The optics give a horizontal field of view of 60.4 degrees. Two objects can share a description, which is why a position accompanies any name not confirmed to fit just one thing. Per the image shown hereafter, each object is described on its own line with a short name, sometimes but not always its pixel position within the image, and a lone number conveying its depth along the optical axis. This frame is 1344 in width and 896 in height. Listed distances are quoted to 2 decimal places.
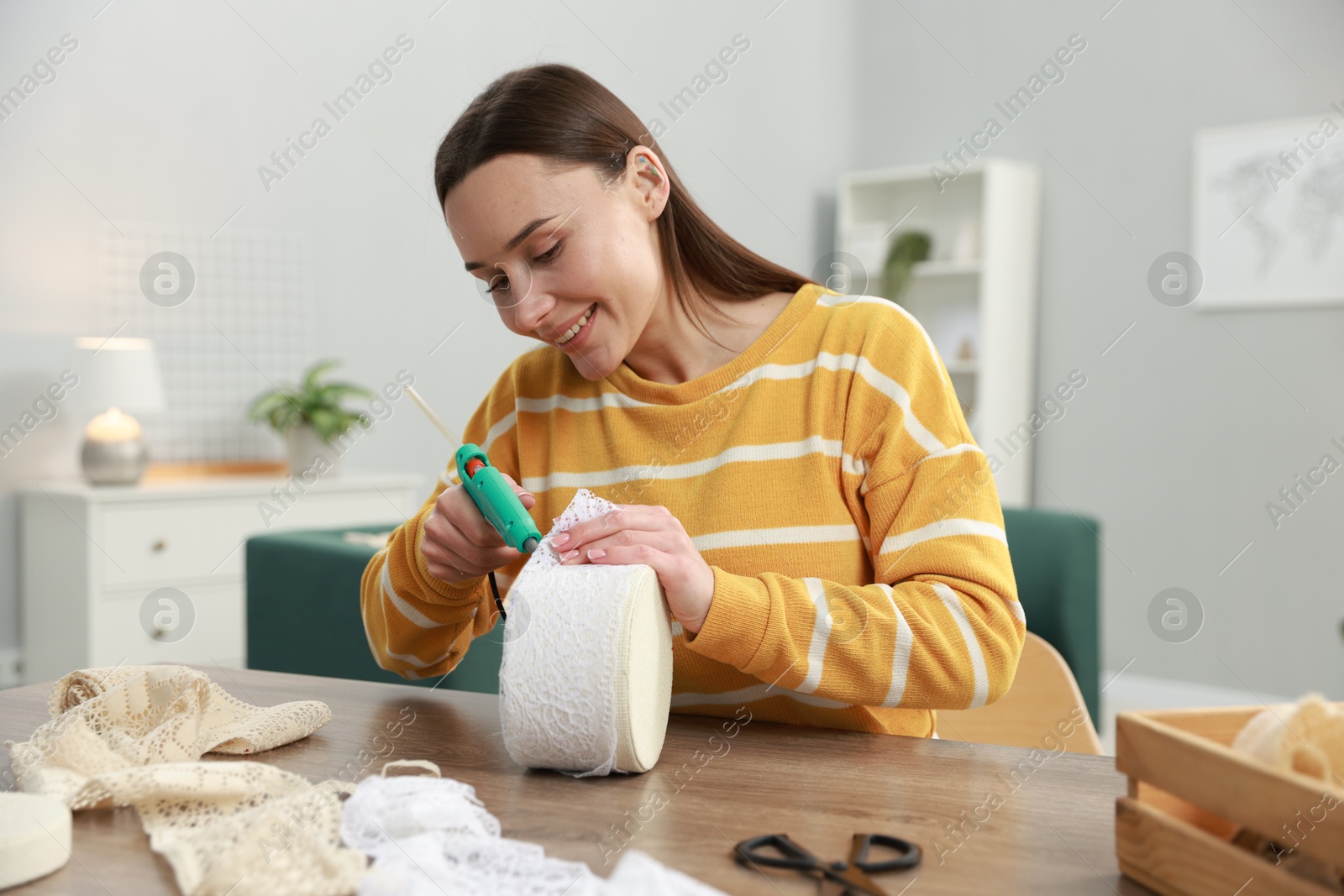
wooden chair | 1.31
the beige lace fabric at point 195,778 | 0.64
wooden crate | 0.54
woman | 0.97
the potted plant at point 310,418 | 3.56
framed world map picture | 3.79
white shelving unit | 4.41
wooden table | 0.67
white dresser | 3.04
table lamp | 3.13
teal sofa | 2.13
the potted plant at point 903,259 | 4.66
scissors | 0.63
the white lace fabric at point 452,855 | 0.61
